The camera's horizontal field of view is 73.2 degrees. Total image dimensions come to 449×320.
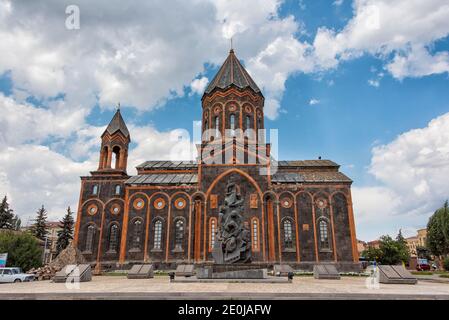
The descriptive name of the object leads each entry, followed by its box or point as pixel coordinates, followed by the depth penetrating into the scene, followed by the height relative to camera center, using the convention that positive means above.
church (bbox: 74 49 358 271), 29.22 +3.77
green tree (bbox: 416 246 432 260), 68.41 -1.70
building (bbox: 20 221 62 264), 58.94 +0.47
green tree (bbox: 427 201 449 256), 36.13 +1.62
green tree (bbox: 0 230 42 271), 29.86 -0.38
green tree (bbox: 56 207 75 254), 44.12 +1.88
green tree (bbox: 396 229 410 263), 35.59 -0.85
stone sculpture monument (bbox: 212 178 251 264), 16.92 +0.48
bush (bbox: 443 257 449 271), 30.48 -1.79
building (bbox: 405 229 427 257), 92.36 +1.83
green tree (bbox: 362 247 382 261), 36.56 -1.00
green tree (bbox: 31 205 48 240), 52.25 +3.24
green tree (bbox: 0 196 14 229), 48.69 +4.56
